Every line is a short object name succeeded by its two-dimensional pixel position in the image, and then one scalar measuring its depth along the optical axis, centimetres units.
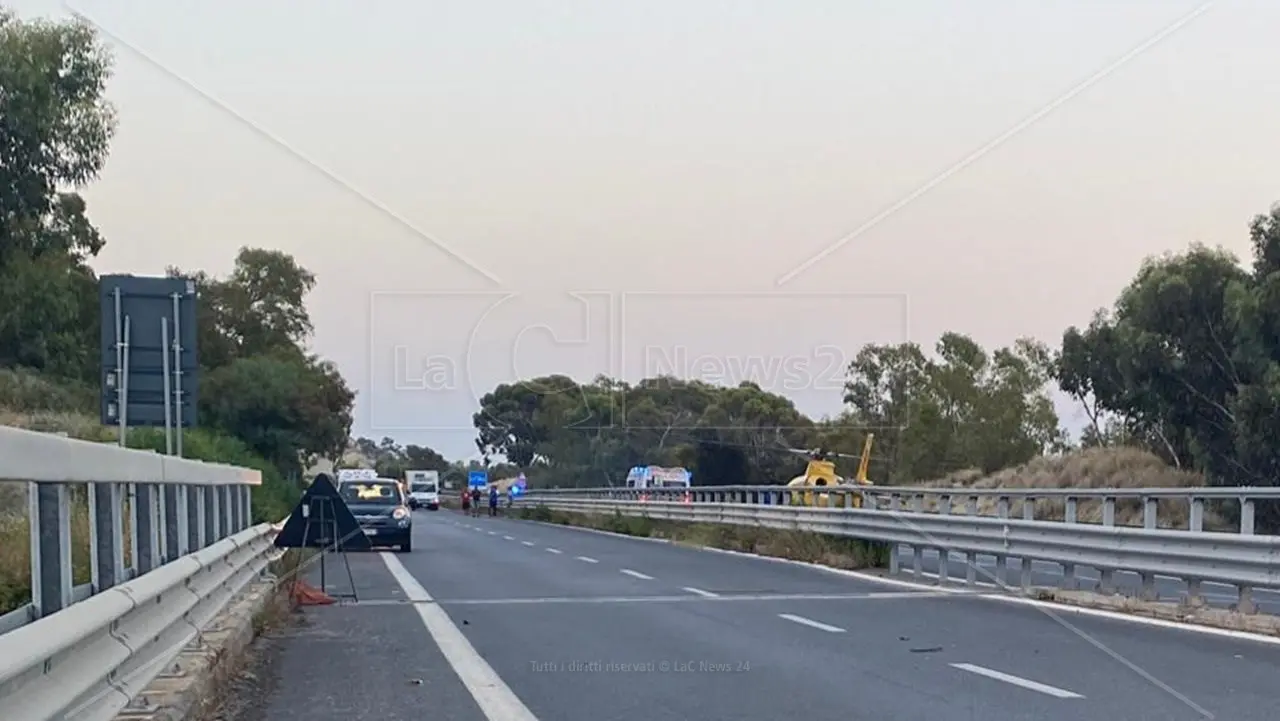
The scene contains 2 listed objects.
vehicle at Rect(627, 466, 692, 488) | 7034
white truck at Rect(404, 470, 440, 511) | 9102
